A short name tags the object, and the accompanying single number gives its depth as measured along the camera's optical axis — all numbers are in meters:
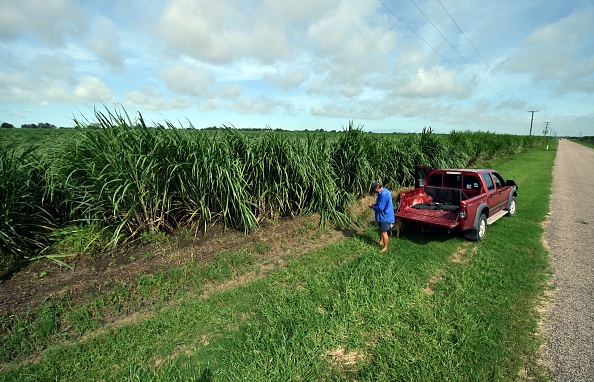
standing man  5.34
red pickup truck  5.63
